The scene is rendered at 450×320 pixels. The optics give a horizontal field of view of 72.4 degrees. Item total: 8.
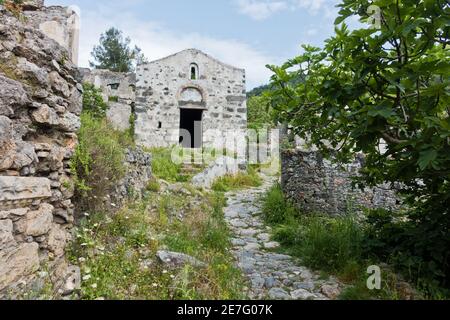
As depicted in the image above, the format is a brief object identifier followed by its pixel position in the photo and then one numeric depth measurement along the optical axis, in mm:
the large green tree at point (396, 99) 2357
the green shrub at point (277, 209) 6598
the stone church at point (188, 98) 12836
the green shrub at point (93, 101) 10112
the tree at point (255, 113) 20578
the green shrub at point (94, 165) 3785
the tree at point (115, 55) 30656
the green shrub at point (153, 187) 6957
